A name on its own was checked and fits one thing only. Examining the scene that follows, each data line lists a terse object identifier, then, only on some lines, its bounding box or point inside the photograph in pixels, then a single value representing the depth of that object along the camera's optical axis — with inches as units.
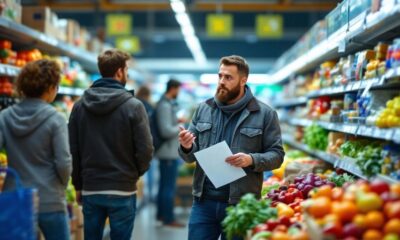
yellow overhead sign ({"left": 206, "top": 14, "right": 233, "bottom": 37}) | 562.6
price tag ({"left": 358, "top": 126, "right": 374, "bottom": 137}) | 153.4
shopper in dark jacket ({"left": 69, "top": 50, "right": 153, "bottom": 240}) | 169.3
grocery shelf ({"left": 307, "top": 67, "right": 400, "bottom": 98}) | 138.5
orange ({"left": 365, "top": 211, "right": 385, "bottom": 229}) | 105.2
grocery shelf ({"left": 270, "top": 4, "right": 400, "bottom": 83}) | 150.4
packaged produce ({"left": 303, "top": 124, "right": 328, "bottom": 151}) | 256.7
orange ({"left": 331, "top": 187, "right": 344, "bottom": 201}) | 119.4
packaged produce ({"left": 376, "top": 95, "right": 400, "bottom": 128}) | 135.7
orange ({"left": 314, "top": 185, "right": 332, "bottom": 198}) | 126.2
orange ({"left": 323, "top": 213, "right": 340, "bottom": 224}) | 110.0
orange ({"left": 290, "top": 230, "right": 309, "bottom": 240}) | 114.9
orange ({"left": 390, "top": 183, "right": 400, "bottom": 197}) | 108.2
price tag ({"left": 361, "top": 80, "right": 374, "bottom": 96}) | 164.6
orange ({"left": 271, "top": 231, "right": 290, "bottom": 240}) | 118.9
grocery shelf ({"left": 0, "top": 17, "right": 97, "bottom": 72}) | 223.7
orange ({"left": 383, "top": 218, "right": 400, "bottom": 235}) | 101.4
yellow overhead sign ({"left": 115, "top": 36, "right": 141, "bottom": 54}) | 660.1
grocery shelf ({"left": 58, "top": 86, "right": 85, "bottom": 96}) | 292.5
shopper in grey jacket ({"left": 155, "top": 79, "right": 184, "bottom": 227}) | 332.8
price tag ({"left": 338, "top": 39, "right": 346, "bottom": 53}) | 194.9
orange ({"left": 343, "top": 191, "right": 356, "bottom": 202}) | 113.0
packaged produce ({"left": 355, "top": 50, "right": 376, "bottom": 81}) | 182.2
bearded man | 158.7
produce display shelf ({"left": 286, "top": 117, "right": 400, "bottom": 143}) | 131.1
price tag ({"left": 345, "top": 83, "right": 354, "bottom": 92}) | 197.8
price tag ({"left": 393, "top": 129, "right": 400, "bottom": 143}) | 126.2
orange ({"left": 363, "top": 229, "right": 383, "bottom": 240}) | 101.5
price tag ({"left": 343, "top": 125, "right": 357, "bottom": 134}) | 182.7
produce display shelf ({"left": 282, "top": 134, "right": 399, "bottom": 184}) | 134.7
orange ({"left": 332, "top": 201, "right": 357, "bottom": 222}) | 110.6
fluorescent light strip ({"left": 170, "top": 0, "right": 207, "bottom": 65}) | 446.0
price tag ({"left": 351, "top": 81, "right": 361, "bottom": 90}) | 185.3
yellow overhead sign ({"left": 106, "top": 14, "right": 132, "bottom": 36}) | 569.9
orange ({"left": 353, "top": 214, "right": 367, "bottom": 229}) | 106.1
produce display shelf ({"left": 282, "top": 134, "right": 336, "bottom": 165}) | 229.8
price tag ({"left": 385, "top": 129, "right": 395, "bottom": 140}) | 132.2
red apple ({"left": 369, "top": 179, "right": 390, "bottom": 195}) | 112.3
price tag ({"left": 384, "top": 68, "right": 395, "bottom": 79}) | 137.3
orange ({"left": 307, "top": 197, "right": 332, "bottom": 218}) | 116.6
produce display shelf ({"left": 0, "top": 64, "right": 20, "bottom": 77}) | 219.6
